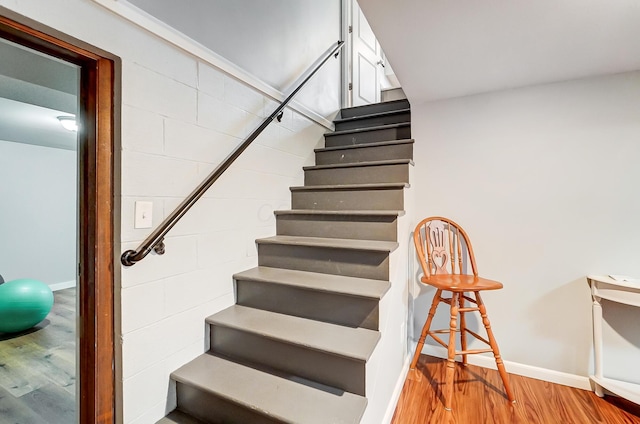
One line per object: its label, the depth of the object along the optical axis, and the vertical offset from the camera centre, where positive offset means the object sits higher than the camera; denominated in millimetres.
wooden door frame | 1134 -121
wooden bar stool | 1707 -456
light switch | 1242 -33
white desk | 1588 -597
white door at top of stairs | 3543 +1935
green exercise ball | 2752 -972
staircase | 1240 -609
